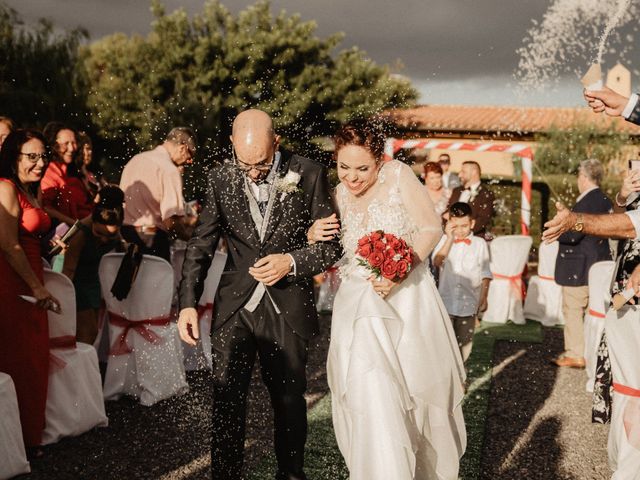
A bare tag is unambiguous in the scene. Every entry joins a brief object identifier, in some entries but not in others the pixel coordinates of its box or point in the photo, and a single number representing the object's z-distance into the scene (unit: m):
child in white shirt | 6.55
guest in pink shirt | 6.48
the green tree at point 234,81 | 27.33
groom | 3.76
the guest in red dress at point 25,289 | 4.61
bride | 3.51
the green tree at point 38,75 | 21.95
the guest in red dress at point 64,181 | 6.55
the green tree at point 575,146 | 27.45
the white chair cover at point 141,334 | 5.99
